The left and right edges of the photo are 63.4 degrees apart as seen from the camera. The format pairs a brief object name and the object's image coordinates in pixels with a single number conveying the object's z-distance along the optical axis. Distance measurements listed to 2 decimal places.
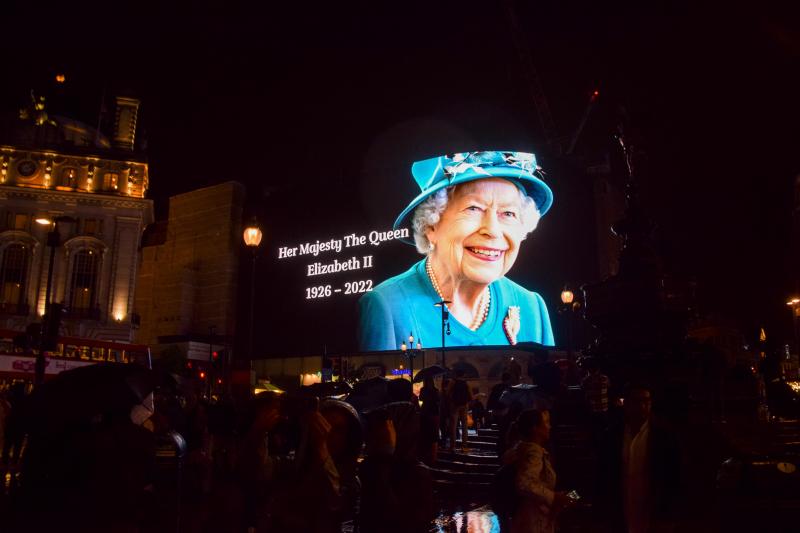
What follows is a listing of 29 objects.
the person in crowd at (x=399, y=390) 8.92
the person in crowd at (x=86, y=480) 5.22
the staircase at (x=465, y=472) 12.12
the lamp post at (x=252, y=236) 14.05
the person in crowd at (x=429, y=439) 6.66
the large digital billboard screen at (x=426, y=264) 38.22
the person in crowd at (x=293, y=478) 5.20
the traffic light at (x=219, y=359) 18.41
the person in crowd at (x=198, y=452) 7.53
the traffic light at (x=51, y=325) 12.65
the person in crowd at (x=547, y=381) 10.96
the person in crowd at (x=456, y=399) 15.46
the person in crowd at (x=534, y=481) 4.86
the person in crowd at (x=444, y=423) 16.47
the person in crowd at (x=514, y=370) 21.84
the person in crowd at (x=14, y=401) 14.10
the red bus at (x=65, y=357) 18.69
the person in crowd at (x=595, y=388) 9.05
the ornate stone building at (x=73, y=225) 43.97
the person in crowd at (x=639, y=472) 5.18
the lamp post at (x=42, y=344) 12.69
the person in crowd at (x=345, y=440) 6.24
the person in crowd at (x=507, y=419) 10.06
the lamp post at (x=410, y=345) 35.93
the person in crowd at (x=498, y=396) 13.39
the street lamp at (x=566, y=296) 23.05
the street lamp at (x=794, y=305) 46.28
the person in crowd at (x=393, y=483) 4.94
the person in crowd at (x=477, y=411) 22.84
